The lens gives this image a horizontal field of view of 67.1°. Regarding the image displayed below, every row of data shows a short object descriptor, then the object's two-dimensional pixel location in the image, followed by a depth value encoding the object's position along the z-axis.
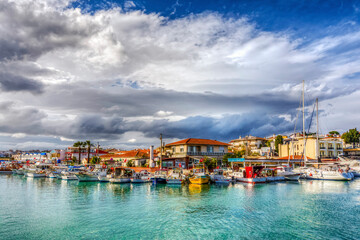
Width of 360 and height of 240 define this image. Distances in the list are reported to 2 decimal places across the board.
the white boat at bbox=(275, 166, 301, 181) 61.16
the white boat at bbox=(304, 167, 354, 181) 60.81
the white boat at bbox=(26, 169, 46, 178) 73.06
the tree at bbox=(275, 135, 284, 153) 110.31
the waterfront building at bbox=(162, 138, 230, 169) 74.38
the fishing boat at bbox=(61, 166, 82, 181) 63.41
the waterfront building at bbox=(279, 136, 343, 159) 96.60
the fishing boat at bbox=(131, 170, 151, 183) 55.78
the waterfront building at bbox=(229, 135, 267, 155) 128.38
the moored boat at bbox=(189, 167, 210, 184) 50.84
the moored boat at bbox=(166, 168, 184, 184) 53.22
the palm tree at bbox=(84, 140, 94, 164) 97.17
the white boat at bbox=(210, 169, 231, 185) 54.13
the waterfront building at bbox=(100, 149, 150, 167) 82.06
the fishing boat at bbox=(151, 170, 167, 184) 54.11
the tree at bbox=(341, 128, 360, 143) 113.06
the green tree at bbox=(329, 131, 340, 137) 134.44
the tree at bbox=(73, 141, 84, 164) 97.81
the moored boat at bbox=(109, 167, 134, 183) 55.78
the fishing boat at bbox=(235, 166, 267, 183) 53.06
